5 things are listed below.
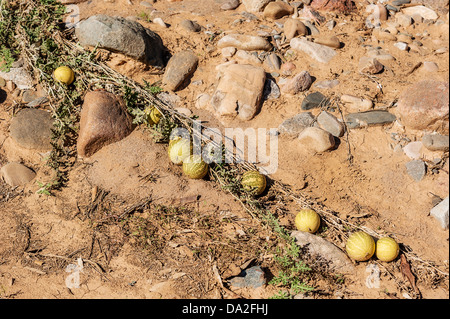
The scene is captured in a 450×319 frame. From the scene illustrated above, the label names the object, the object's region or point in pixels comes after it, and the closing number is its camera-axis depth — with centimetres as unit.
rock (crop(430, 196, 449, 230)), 519
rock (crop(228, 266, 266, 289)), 448
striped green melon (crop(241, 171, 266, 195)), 538
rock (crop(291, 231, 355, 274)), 474
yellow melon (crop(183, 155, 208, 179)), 538
